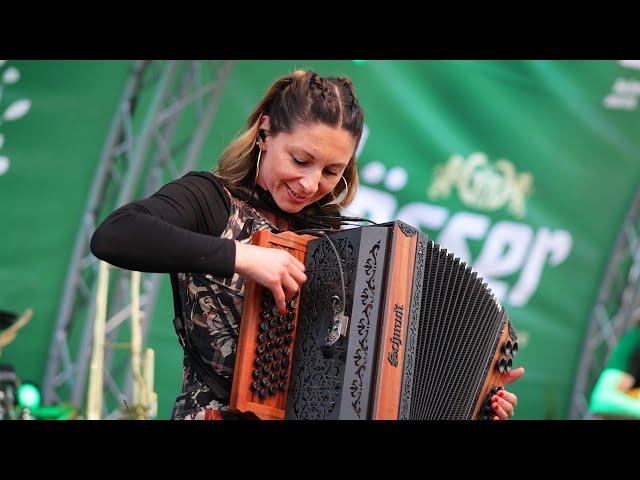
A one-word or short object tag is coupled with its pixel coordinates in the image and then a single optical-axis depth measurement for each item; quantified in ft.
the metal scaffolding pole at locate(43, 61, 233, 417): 34.06
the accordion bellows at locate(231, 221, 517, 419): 11.94
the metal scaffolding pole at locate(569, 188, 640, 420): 44.47
